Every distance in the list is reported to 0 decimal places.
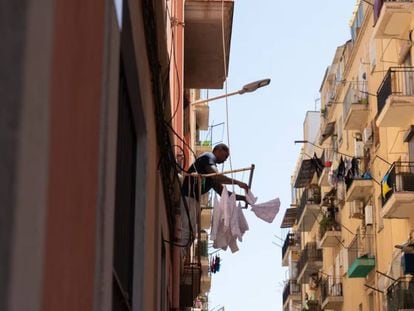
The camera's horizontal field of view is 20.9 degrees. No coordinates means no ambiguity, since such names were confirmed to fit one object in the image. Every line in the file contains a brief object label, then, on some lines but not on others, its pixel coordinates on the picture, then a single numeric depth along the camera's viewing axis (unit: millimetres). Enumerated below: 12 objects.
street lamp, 13875
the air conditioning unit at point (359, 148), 41975
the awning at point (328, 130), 50656
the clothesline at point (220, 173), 11091
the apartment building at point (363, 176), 33438
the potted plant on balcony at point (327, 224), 48250
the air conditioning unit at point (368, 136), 39938
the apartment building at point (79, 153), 2453
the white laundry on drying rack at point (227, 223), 11180
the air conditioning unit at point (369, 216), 39719
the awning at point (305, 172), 57200
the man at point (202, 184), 11708
